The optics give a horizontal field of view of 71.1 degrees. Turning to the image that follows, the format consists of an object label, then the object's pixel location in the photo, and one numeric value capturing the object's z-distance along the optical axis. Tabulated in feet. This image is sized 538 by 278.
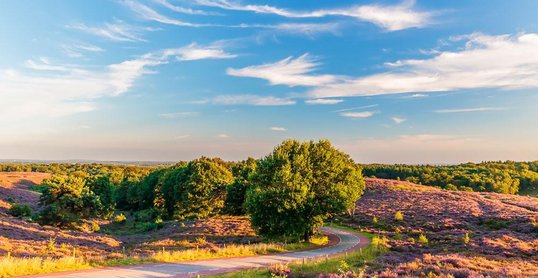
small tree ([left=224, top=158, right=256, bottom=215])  225.56
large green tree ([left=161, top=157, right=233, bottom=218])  233.14
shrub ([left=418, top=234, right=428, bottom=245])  131.85
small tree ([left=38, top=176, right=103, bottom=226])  173.78
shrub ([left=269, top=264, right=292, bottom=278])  62.54
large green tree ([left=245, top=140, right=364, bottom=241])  126.41
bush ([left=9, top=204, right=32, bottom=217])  193.67
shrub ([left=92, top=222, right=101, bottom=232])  180.65
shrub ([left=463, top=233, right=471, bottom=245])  123.65
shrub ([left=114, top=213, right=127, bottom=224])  231.46
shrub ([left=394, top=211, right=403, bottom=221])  177.49
